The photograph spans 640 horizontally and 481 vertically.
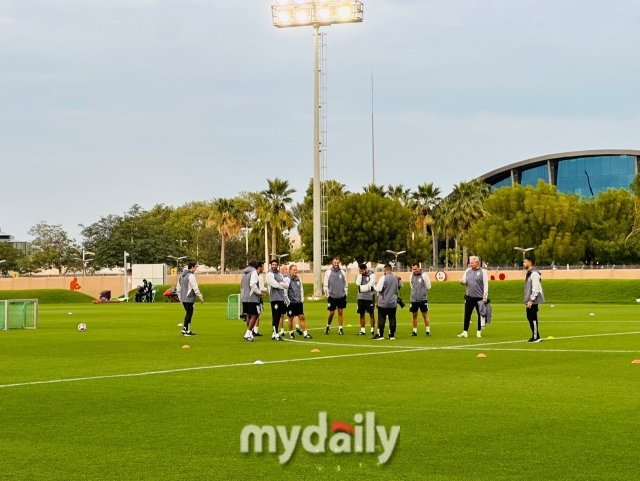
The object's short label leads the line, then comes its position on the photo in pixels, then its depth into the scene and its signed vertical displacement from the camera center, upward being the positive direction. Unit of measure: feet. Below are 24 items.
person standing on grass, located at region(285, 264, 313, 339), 86.89 -2.29
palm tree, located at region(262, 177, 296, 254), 350.76 +24.45
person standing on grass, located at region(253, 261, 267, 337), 82.53 -0.95
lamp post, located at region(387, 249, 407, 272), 312.73 +6.27
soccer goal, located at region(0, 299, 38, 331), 110.22 -4.18
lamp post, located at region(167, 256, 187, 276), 370.78 +5.76
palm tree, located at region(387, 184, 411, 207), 378.73 +30.29
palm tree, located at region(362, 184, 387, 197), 357.41 +30.13
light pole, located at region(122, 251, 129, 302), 262.22 -3.49
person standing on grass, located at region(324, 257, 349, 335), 91.30 -1.31
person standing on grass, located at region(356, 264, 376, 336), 86.84 -1.75
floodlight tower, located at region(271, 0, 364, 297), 201.26 +51.65
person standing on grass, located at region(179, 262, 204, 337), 89.04 -1.23
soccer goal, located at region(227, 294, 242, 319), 133.59 -4.45
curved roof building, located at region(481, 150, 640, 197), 408.87 +42.61
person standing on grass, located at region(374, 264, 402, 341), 83.76 -1.93
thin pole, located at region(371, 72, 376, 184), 379.98 +44.11
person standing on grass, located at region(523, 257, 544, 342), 76.59 -1.48
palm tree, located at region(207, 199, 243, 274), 390.83 +22.77
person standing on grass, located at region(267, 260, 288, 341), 82.55 -1.46
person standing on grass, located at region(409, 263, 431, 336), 89.76 -1.90
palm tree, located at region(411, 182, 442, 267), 363.56 +25.55
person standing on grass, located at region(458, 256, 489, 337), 85.30 -1.01
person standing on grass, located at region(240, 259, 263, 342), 82.17 -1.77
